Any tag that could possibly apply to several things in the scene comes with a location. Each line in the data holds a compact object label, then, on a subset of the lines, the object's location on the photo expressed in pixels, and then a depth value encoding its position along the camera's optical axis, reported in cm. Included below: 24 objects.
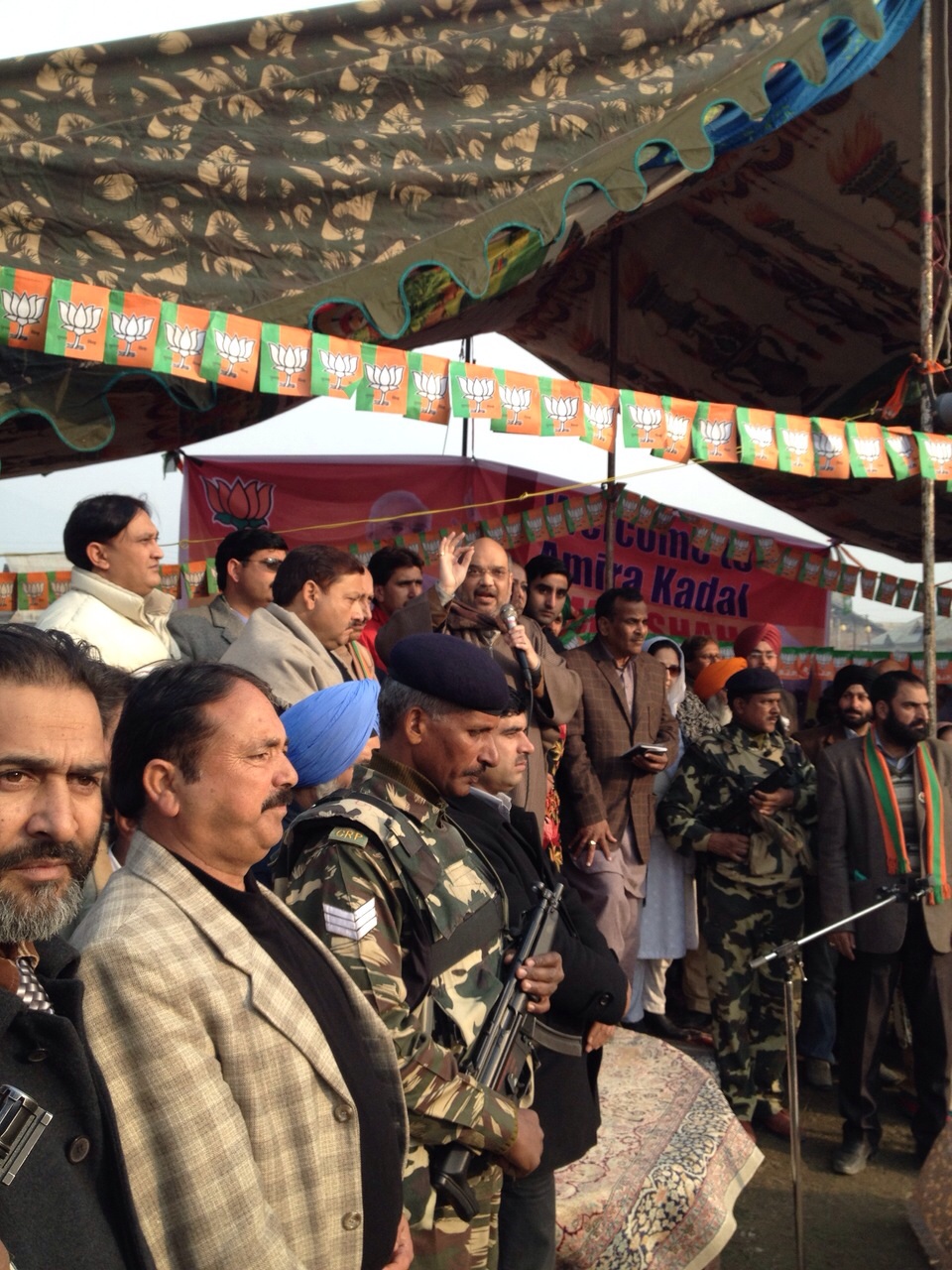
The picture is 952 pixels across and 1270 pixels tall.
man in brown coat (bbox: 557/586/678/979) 482
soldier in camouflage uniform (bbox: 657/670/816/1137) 457
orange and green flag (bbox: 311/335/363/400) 451
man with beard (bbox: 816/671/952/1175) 439
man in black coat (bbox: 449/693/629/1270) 250
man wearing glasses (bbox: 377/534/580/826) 403
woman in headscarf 530
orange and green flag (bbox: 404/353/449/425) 472
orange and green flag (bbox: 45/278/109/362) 407
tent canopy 446
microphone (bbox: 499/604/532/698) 414
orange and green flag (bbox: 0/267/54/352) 407
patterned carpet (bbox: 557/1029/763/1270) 295
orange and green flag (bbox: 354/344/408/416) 463
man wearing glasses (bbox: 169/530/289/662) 405
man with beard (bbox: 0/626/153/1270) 118
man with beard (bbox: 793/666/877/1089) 520
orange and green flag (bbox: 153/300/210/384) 425
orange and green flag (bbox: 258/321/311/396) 444
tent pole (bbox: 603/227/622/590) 834
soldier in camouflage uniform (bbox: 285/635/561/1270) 198
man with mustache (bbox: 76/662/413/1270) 145
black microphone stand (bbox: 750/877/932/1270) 334
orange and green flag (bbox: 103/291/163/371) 416
